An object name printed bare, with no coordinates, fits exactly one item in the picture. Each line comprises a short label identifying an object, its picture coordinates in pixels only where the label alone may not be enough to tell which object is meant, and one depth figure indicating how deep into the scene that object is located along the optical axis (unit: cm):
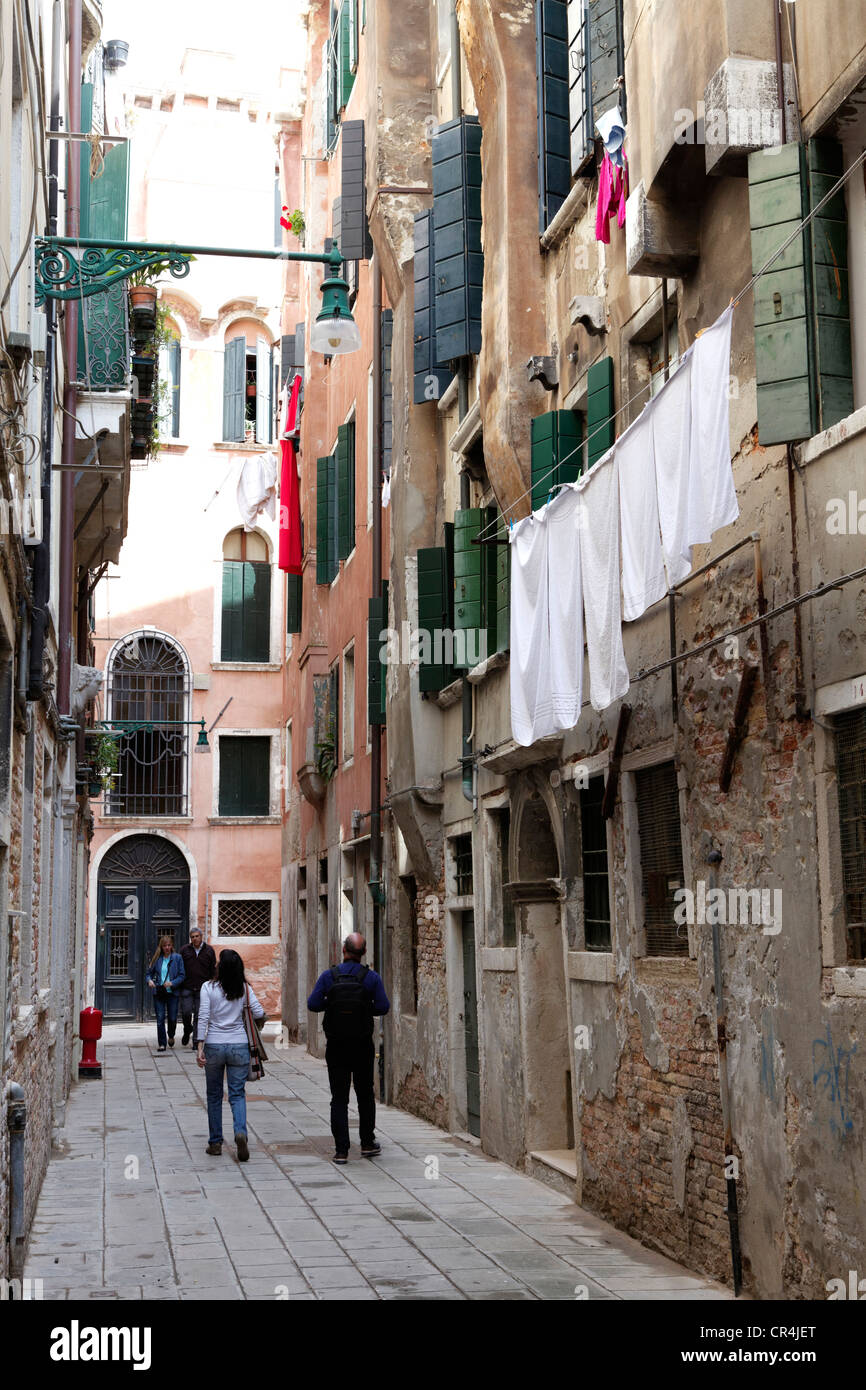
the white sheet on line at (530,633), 959
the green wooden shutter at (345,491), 2016
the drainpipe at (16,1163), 743
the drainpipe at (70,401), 1378
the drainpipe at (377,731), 1733
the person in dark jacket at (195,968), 2191
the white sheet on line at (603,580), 823
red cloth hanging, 2478
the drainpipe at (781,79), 703
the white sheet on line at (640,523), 768
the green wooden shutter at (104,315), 1322
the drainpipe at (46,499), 855
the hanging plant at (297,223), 2511
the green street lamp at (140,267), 837
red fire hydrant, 1862
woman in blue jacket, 2186
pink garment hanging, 951
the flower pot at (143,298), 1320
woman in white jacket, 1203
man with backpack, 1201
